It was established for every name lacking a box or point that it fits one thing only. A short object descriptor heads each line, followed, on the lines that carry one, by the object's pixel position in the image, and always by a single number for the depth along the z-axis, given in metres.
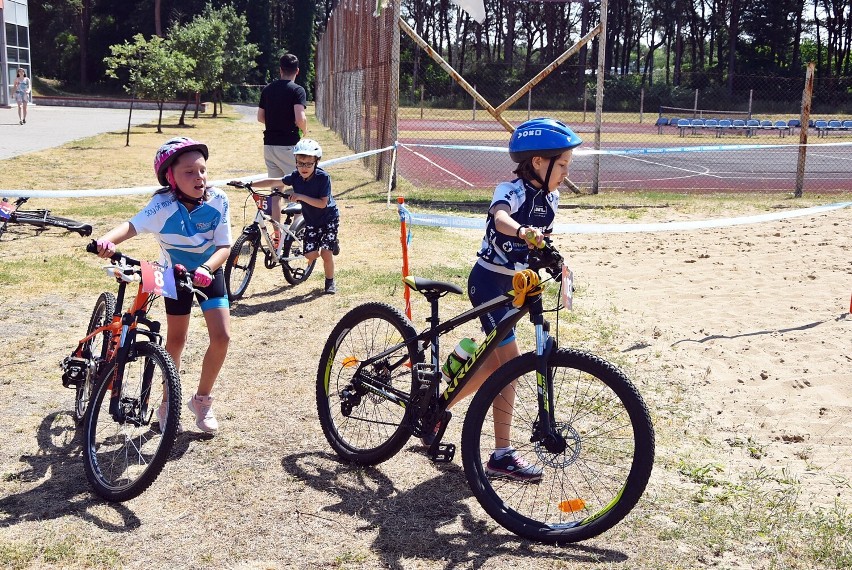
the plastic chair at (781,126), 34.62
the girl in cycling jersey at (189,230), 4.77
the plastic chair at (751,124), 34.60
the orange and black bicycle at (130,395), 4.26
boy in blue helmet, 4.33
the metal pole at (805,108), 15.80
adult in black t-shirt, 10.41
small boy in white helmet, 8.16
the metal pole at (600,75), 15.57
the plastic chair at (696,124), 34.69
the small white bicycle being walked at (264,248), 8.42
